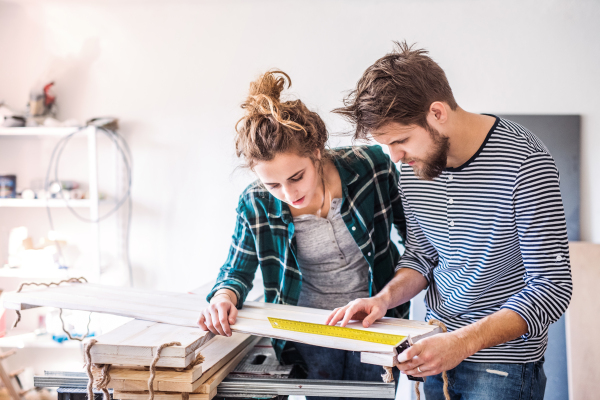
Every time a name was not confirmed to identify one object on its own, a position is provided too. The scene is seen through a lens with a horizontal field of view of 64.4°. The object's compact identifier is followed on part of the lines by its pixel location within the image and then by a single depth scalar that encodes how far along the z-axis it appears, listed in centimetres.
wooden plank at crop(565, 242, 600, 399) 251
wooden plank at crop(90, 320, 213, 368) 105
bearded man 101
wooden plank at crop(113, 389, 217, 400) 110
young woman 136
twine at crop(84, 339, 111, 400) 104
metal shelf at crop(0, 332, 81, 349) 304
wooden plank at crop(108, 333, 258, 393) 108
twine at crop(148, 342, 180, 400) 105
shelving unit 299
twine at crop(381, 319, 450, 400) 98
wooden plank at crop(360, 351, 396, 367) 95
